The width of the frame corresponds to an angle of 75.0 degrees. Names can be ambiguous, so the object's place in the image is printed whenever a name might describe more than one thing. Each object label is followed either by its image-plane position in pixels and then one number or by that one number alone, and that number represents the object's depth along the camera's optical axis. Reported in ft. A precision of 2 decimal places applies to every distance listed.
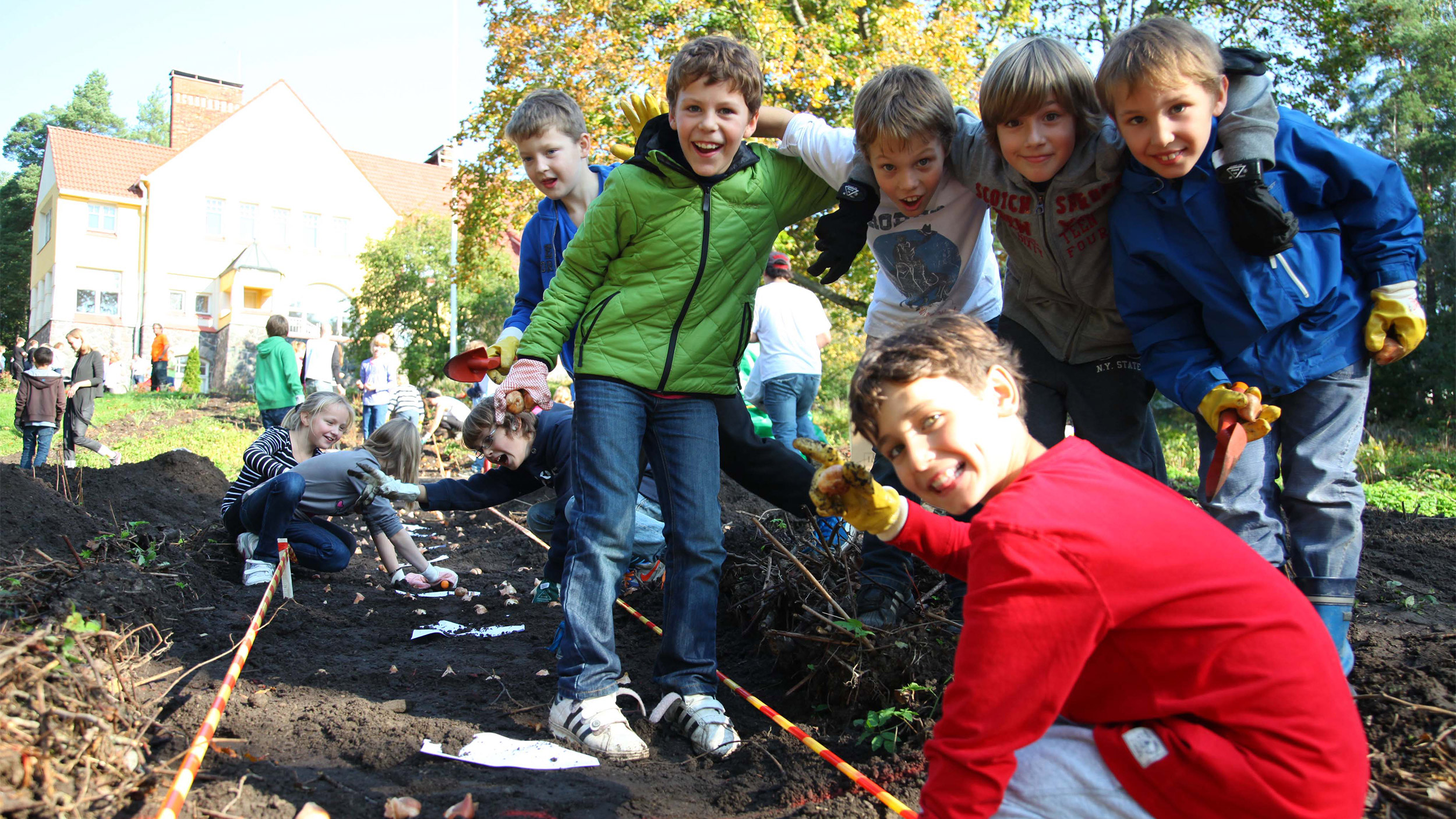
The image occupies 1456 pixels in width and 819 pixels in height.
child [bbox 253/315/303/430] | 33.78
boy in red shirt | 4.44
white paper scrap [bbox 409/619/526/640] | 13.00
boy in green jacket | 9.09
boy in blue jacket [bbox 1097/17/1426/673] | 7.63
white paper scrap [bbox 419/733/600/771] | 8.07
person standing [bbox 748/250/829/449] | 23.54
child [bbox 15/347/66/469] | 34.55
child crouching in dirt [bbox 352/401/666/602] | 13.30
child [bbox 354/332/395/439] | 38.63
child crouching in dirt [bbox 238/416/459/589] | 15.71
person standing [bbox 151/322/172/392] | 84.38
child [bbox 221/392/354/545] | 16.79
